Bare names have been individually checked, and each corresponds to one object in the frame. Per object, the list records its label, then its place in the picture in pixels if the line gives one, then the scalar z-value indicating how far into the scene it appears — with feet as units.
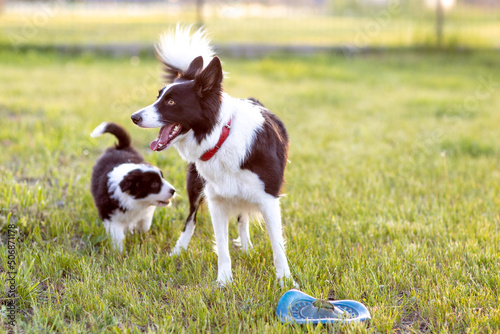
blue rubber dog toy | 8.39
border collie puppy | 11.85
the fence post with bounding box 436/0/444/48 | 42.27
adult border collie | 8.89
